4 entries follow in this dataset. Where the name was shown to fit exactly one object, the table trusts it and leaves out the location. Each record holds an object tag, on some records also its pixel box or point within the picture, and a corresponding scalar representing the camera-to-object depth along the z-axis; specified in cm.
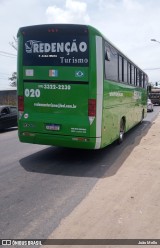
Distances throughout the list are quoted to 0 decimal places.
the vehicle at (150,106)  2428
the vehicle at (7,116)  1162
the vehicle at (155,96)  3682
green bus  588
